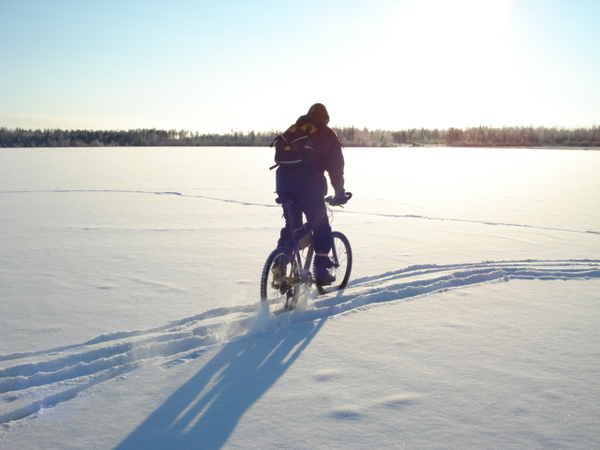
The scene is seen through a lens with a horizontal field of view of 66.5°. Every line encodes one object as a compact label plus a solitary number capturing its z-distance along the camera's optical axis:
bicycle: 3.57
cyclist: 3.67
